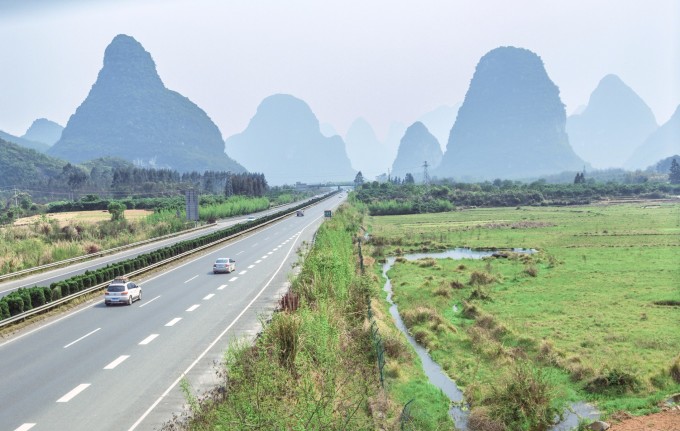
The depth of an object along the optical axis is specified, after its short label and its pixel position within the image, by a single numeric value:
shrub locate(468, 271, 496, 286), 41.32
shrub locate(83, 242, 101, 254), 54.56
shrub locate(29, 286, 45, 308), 28.19
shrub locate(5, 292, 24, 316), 26.59
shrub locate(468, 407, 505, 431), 18.08
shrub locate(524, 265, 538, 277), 43.88
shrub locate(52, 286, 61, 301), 29.86
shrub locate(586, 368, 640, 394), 20.58
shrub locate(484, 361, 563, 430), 18.38
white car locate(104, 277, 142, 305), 31.39
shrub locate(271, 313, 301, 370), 16.91
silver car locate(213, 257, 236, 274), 43.16
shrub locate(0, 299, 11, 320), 25.84
